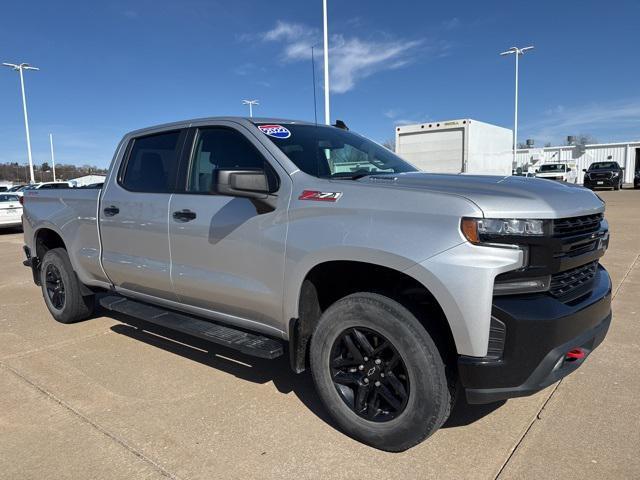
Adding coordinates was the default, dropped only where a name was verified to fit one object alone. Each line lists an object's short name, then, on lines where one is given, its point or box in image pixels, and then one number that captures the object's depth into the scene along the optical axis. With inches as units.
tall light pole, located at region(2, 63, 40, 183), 1510.8
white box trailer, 714.2
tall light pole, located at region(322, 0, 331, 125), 642.2
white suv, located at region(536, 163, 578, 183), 1087.0
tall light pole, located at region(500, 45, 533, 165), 1451.6
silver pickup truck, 92.5
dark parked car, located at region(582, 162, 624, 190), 1186.6
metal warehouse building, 1742.1
